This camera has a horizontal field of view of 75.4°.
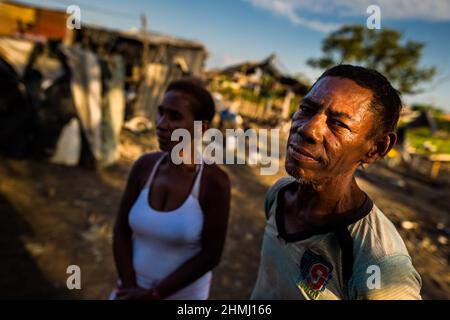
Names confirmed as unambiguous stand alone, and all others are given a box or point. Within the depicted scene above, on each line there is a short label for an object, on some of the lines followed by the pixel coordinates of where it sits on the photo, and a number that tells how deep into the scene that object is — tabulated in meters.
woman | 1.83
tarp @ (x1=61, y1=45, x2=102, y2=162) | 6.57
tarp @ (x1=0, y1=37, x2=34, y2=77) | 6.09
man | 1.02
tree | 32.03
